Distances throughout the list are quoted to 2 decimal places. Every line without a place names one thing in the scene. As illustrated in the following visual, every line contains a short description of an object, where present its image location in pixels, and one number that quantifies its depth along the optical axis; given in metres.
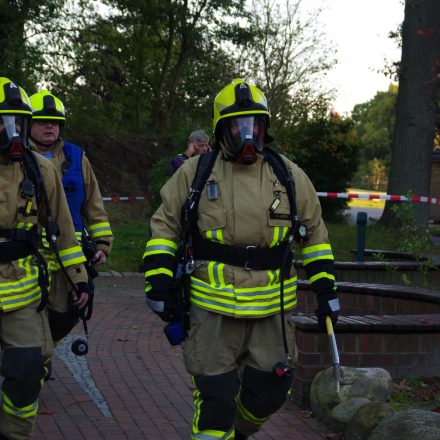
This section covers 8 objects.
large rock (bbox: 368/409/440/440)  4.36
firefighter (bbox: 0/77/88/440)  4.35
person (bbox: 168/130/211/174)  8.45
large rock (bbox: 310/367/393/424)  5.54
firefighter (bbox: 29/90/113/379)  6.03
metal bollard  11.29
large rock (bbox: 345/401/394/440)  4.94
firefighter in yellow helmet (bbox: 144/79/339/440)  4.22
